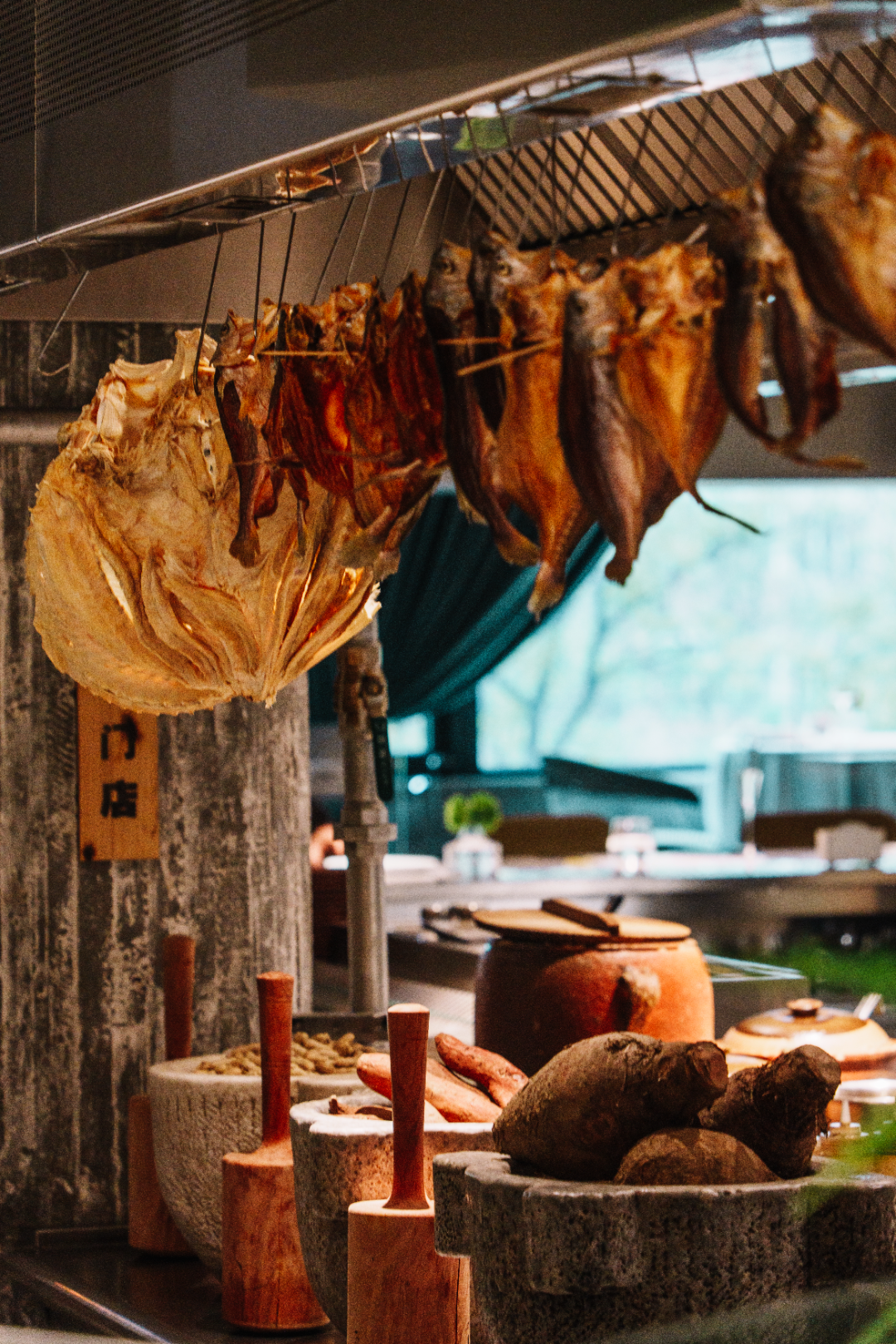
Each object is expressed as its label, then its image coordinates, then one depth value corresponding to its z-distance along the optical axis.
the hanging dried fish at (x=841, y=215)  2.78
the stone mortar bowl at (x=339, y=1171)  3.40
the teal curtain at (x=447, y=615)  9.45
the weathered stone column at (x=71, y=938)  4.21
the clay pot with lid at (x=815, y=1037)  3.74
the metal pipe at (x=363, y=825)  4.23
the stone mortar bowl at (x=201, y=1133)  3.77
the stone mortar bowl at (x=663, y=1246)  3.07
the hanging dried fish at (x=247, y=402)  3.35
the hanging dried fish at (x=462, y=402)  3.02
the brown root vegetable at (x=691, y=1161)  3.10
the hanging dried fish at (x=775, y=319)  2.82
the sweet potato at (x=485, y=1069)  3.54
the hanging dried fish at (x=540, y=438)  2.98
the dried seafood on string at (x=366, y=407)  3.13
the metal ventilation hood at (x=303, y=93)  2.96
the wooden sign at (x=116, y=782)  4.21
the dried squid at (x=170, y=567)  3.53
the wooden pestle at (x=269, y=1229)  3.62
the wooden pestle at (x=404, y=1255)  3.30
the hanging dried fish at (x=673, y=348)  2.88
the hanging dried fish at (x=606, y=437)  2.90
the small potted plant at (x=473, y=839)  6.77
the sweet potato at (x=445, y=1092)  3.46
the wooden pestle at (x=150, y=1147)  3.98
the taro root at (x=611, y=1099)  3.14
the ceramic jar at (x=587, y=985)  3.75
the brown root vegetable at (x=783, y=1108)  3.13
